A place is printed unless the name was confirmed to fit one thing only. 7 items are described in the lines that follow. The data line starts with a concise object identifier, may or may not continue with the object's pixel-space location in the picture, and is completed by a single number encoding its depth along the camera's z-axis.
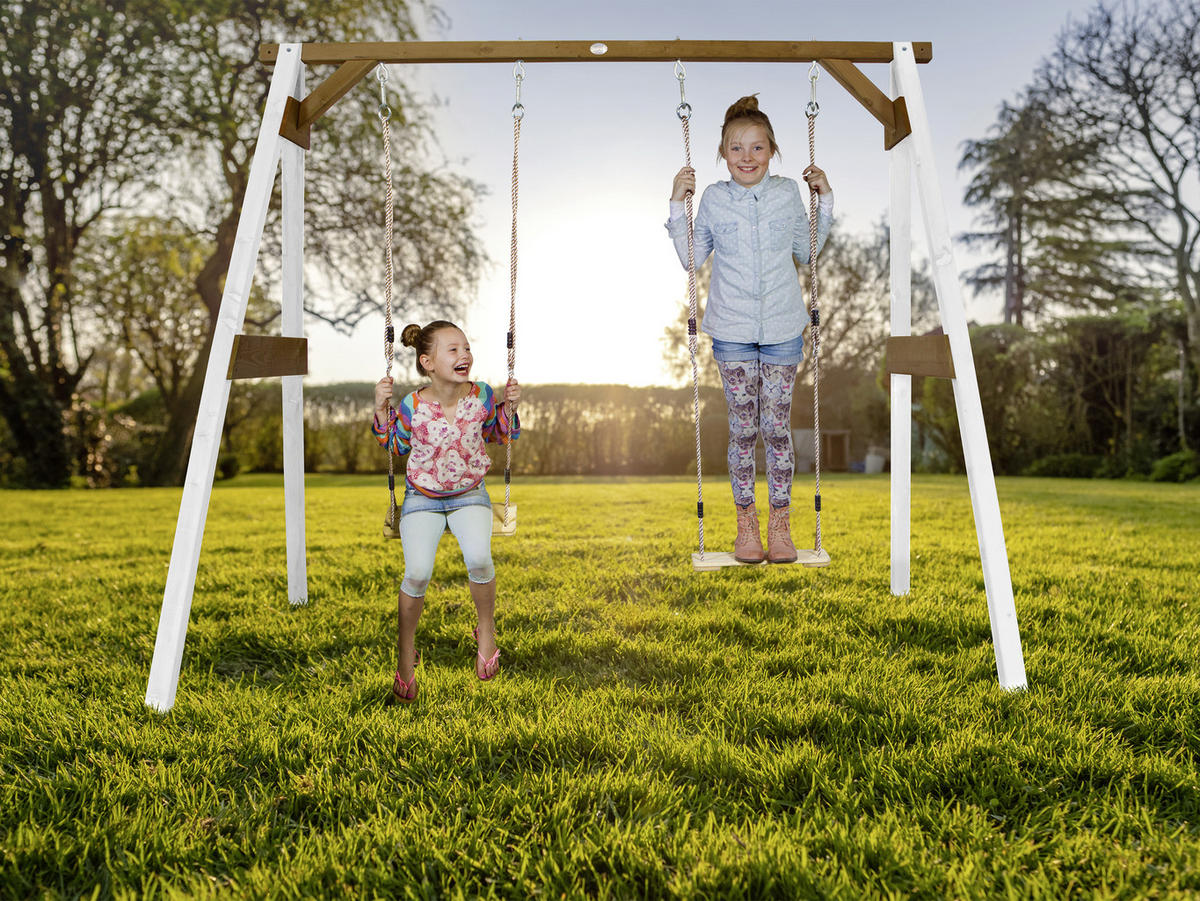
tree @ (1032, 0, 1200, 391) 17.39
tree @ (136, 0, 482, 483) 13.94
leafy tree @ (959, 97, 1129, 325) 20.75
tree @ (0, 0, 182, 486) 13.87
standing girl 3.73
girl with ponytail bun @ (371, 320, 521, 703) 2.96
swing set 2.95
